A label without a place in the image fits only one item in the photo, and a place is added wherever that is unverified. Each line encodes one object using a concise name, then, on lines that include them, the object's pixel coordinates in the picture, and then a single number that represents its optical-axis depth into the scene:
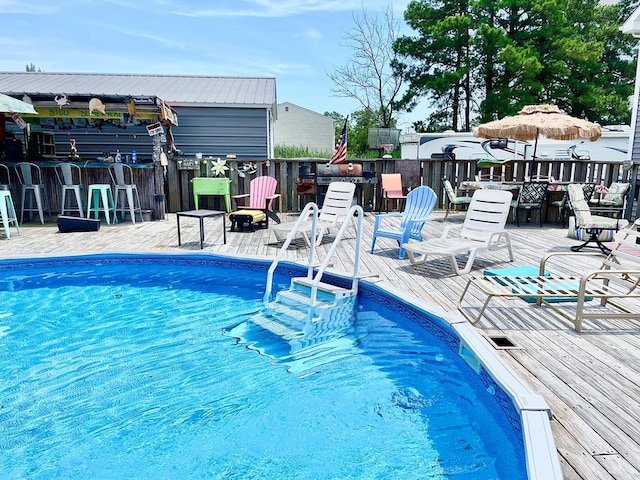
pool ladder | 4.07
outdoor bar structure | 8.98
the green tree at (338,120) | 39.04
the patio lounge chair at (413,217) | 5.80
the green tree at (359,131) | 26.32
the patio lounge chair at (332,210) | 6.48
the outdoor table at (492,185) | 8.34
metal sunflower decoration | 10.00
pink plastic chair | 8.11
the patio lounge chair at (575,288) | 3.41
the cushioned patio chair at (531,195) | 8.28
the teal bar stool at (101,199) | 8.39
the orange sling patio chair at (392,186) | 9.86
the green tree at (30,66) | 31.12
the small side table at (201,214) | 6.25
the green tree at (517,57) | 20.03
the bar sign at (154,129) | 8.99
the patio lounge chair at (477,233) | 4.93
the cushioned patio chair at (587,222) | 6.01
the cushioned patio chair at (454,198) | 8.92
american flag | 9.73
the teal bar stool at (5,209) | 7.00
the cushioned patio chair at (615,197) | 7.72
